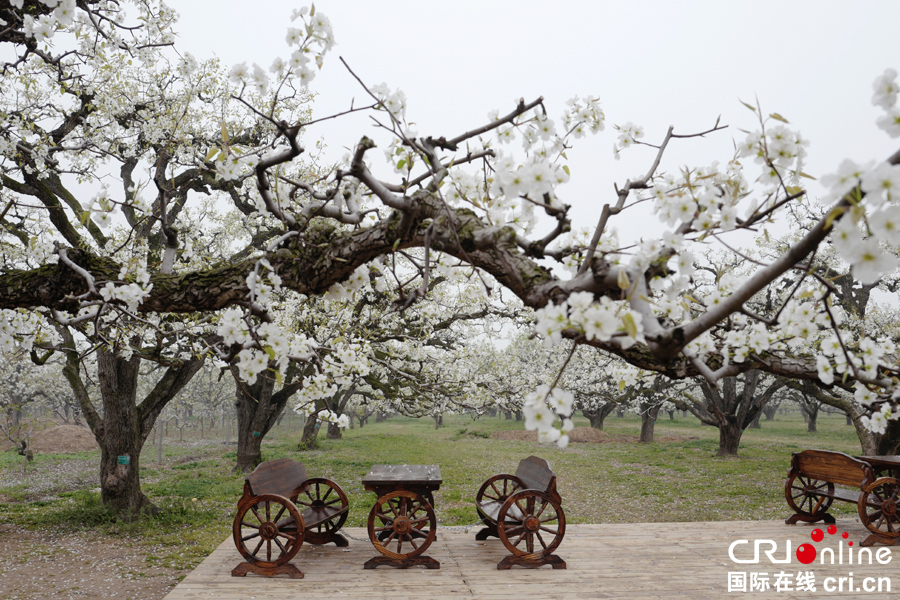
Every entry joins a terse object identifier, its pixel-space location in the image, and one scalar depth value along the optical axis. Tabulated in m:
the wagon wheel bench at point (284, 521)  4.68
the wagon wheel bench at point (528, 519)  4.84
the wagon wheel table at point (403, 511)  4.87
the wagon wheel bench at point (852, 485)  5.50
